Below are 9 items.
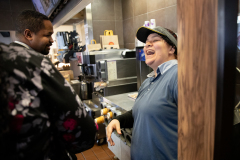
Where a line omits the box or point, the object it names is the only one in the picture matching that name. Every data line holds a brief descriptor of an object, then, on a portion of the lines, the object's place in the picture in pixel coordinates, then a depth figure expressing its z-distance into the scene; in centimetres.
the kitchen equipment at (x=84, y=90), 346
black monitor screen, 252
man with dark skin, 136
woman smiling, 110
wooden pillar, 47
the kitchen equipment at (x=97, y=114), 304
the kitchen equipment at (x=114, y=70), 271
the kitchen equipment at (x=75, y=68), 470
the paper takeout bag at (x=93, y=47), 313
